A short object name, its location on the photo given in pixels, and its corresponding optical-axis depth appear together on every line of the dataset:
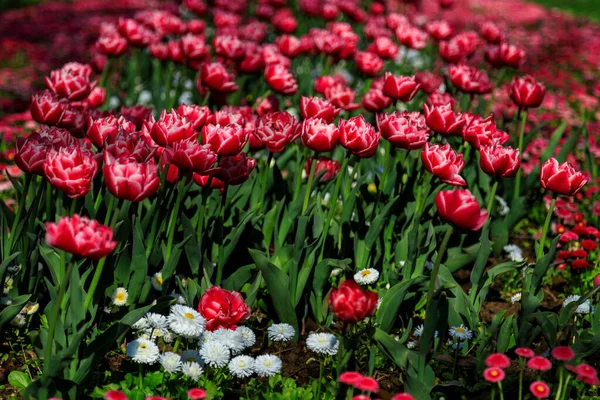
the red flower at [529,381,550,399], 2.04
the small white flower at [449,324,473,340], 2.59
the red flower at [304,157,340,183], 3.31
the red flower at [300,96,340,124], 2.95
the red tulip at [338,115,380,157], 2.60
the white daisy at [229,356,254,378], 2.32
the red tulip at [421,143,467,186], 2.53
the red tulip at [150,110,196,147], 2.47
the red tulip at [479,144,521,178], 2.58
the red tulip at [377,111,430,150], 2.69
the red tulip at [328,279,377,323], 1.99
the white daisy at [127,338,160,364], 2.30
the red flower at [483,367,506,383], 2.04
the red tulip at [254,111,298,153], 2.73
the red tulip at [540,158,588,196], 2.50
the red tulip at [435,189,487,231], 2.07
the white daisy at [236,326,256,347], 2.49
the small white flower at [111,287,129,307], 2.57
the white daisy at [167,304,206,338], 2.37
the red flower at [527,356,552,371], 2.07
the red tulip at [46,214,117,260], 1.83
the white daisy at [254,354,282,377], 2.34
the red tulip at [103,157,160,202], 2.08
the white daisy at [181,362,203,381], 2.32
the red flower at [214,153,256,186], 2.56
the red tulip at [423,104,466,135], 2.90
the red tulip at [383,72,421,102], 3.23
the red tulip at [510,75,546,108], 3.39
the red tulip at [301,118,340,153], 2.65
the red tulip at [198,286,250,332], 2.50
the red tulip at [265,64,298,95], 3.60
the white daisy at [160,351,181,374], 2.30
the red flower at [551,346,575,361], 2.10
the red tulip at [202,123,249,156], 2.40
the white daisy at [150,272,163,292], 2.74
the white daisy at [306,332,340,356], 2.48
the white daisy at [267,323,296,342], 2.55
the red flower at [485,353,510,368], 2.09
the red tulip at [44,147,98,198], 2.11
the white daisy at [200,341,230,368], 2.33
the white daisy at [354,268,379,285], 2.82
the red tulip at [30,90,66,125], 2.67
